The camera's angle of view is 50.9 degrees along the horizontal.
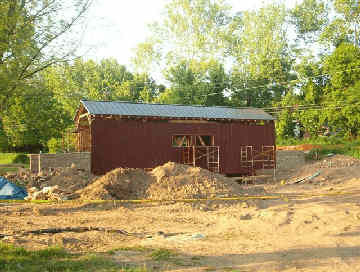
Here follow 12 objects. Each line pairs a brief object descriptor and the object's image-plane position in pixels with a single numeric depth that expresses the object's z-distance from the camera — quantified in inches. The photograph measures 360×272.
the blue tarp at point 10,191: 613.6
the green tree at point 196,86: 1638.8
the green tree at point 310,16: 1909.4
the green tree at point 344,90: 1440.7
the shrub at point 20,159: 1134.4
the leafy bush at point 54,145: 1373.0
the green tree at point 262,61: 1819.6
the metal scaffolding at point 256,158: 991.6
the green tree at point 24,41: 451.8
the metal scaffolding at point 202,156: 904.3
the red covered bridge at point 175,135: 808.9
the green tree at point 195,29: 1977.1
